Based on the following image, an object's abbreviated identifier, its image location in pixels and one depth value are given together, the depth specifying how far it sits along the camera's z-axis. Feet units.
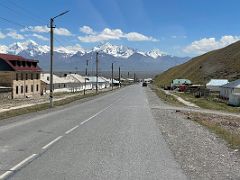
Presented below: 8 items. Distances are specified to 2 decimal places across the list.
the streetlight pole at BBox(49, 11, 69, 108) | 66.08
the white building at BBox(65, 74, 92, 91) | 213.30
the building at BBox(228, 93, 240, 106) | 97.63
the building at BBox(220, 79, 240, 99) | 112.16
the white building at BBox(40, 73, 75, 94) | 155.97
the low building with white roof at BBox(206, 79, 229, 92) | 165.48
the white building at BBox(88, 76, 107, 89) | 260.65
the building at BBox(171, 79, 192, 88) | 218.59
